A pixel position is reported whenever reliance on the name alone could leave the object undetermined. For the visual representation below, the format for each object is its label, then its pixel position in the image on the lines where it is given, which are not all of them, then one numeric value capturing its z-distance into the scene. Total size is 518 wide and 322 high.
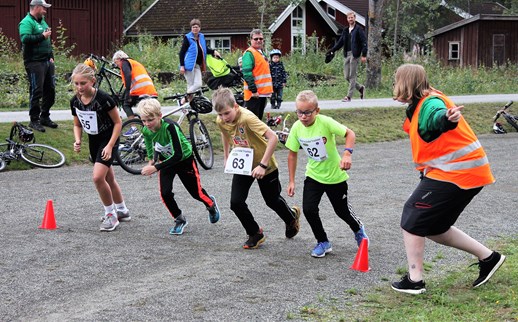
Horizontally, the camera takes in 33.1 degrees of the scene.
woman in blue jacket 17.45
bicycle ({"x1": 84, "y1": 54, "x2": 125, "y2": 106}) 15.46
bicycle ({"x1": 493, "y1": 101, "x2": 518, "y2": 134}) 21.14
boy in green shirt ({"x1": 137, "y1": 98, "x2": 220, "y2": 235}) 8.45
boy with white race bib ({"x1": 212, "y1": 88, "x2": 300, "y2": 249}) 7.81
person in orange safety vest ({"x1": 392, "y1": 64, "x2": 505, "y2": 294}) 6.16
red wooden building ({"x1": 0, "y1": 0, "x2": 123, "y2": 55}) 38.06
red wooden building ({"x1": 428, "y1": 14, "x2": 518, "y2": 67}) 54.66
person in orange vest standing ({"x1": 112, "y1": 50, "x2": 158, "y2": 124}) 13.88
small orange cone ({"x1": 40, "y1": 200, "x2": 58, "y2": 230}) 8.83
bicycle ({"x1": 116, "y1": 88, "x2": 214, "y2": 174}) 13.35
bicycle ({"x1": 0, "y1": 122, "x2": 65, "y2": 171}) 13.55
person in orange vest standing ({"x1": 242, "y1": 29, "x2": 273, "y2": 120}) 15.03
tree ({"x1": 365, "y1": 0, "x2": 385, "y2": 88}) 30.34
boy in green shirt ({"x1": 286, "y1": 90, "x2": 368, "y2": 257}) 7.54
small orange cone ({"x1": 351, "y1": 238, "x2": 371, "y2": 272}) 7.18
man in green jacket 14.57
